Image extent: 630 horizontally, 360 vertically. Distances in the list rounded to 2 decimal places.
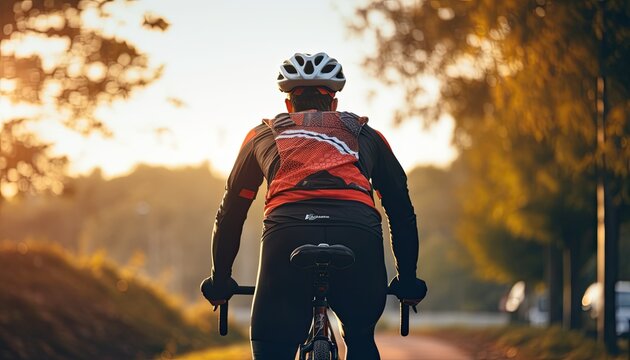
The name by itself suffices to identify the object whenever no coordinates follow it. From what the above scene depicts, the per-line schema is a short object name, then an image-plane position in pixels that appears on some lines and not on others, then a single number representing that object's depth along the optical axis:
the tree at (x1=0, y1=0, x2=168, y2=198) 13.71
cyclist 4.71
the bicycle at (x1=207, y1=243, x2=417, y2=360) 4.54
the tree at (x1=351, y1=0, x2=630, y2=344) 14.90
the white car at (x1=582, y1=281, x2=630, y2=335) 30.23
